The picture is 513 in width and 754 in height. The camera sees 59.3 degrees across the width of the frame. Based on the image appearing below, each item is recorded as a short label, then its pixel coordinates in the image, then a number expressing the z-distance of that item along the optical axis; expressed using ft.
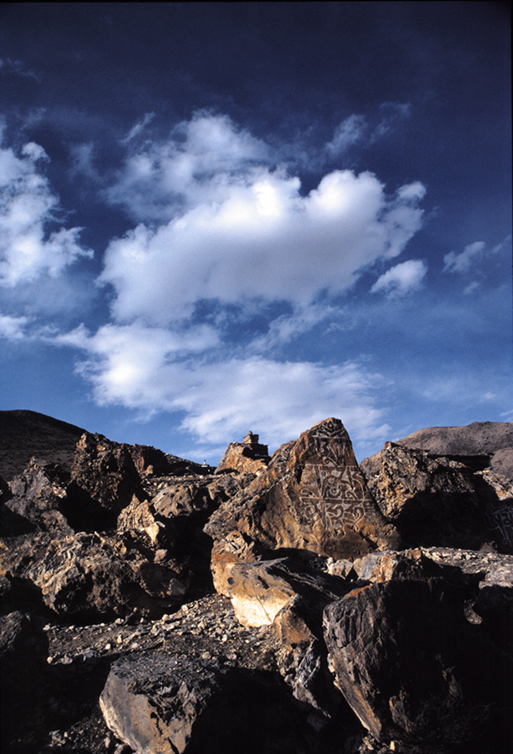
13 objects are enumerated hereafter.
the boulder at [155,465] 43.29
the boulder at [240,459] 43.32
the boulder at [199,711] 10.26
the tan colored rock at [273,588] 14.66
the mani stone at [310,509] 20.84
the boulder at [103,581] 17.78
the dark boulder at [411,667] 10.59
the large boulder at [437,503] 26.12
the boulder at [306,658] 11.61
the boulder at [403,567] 14.44
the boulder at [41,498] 23.35
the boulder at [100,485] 24.93
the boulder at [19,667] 11.76
